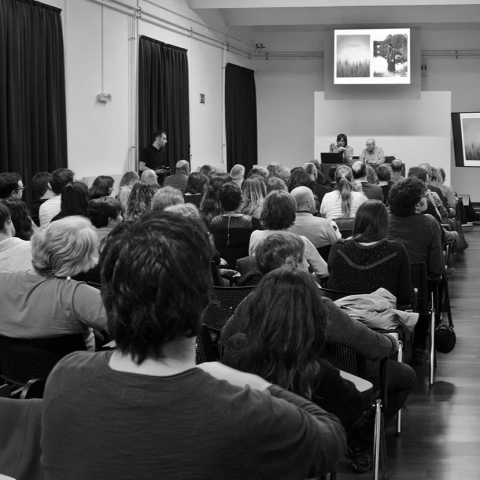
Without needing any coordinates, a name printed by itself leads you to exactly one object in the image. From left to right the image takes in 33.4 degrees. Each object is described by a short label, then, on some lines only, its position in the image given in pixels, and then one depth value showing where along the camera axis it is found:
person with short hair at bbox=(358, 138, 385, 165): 15.10
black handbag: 5.17
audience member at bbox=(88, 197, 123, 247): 5.13
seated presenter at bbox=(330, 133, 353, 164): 14.37
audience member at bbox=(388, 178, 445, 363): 5.30
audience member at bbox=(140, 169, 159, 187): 8.52
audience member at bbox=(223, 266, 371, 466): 2.22
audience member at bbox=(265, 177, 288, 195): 7.36
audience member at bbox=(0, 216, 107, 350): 3.08
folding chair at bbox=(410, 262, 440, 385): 4.88
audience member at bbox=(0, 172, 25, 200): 6.32
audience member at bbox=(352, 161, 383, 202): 9.02
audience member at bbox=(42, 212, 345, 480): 1.25
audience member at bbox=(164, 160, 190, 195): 10.29
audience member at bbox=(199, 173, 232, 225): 6.02
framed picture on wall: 16.92
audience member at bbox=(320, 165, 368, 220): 7.52
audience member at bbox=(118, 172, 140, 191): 8.33
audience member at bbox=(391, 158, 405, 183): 10.99
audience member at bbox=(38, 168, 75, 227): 6.46
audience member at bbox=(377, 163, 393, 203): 10.02
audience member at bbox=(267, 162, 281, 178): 10.03
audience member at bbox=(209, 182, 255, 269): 5.69
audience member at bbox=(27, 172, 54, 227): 7.03
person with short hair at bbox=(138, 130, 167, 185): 11.91
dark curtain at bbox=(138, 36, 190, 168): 12.24
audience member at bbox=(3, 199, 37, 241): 4.84
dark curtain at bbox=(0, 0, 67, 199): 8.59
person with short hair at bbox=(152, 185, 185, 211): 5.51
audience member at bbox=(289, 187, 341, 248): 5.65
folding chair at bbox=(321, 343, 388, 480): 3.07
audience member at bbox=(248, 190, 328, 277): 4.83
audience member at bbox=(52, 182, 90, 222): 5.49
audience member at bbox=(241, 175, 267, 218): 6.84
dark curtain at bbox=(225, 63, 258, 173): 16.55
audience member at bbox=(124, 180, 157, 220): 6.13
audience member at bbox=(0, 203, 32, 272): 4.17
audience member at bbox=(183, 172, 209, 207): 8.28
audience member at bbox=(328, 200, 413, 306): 4.33
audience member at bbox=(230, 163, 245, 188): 9.59
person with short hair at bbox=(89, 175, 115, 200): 6.66
